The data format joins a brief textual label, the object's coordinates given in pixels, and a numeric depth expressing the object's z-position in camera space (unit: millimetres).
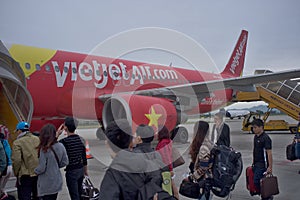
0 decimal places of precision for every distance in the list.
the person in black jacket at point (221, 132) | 5082
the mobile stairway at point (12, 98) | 5244
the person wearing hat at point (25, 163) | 3881
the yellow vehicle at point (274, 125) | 17756
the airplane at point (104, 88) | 8578
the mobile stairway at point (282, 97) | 15586
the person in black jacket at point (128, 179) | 2008
